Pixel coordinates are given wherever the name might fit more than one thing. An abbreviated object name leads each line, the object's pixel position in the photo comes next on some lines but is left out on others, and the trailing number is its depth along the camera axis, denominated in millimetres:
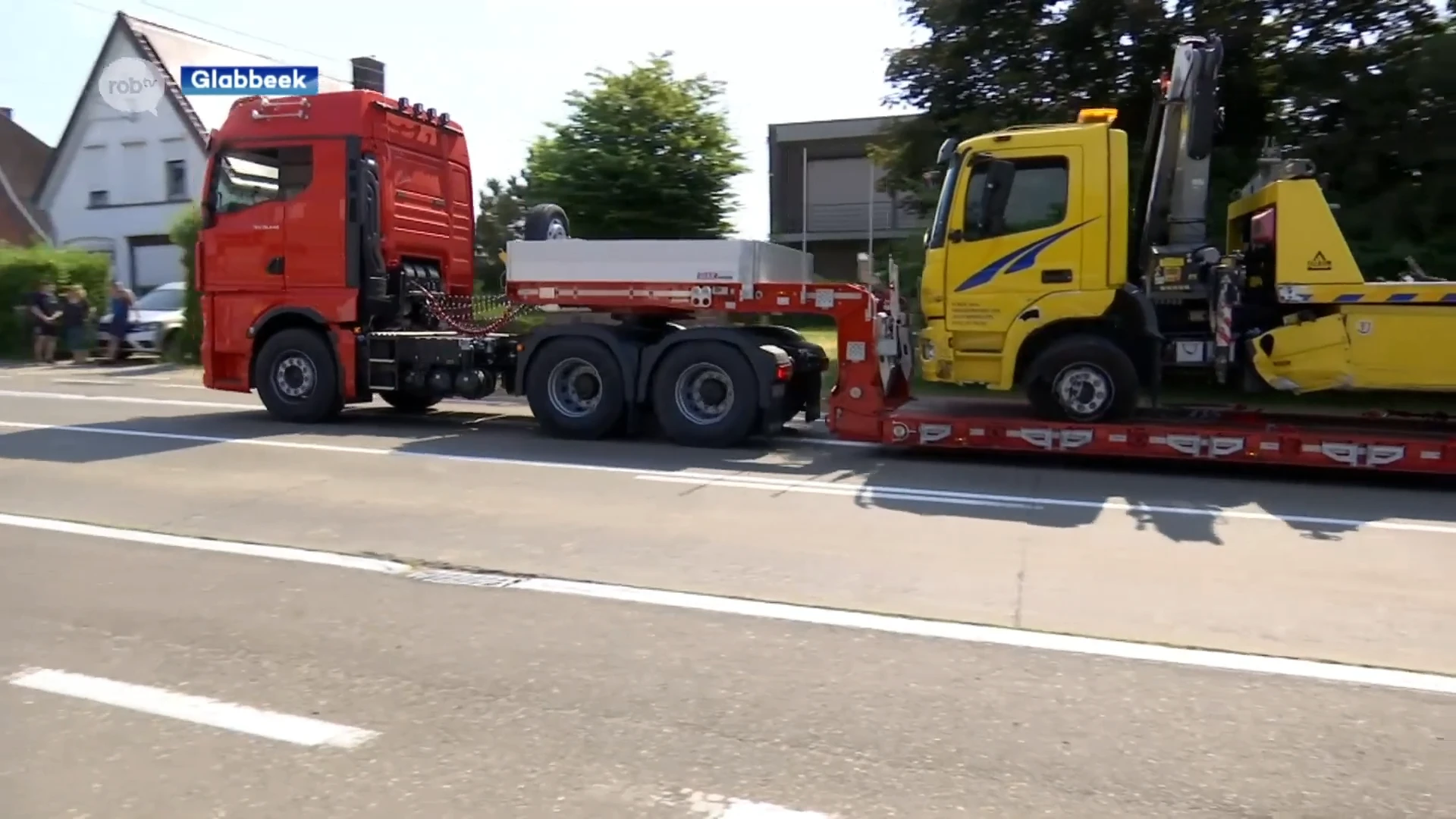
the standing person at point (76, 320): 22938
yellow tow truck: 9984
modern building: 34750
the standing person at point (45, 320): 23281
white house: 36219
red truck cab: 13070
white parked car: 23031
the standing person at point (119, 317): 22906
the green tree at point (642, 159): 18641
